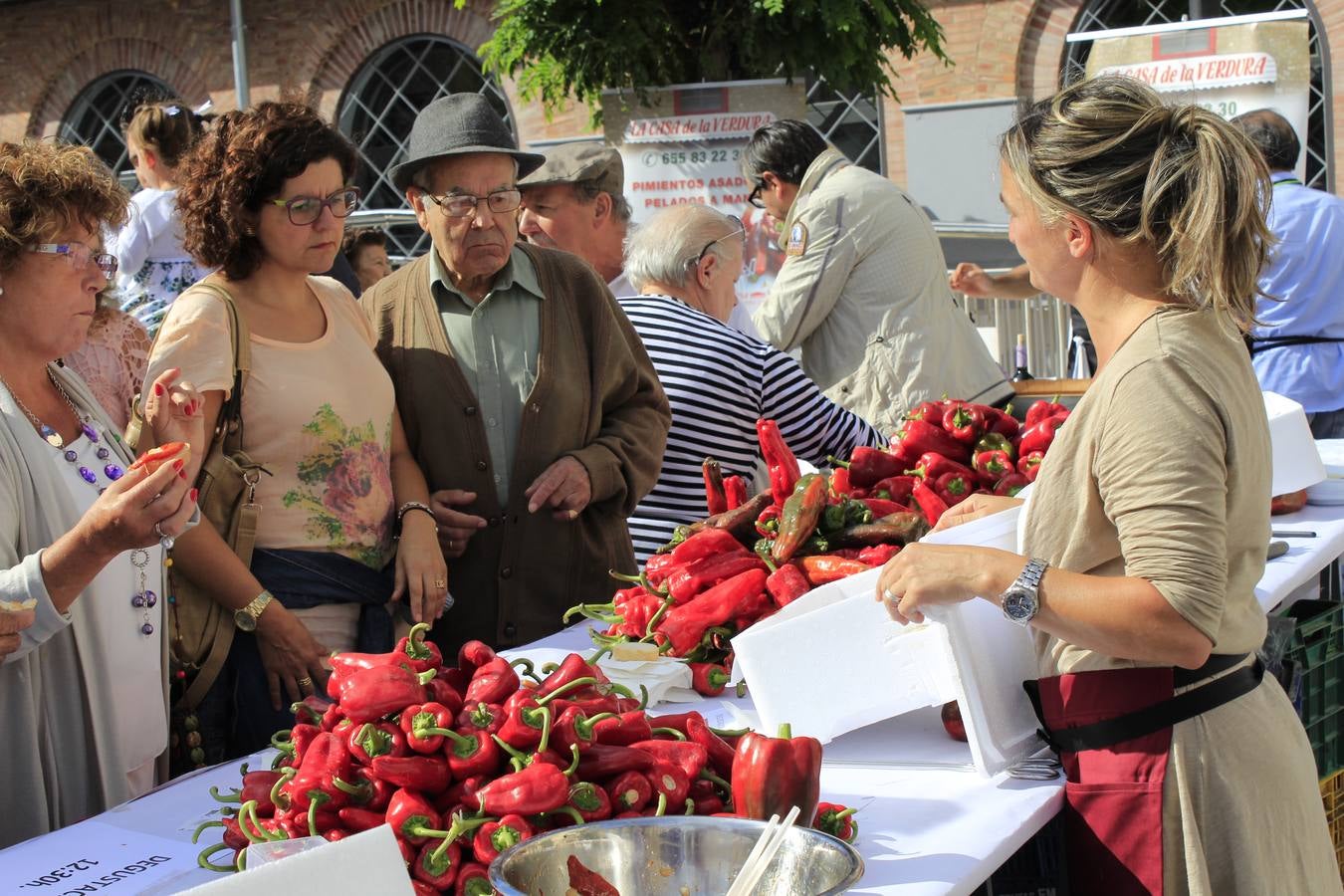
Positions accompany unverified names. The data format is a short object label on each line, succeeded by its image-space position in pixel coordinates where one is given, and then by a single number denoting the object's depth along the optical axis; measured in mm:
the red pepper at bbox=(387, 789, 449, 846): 1741
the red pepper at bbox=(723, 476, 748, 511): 3240
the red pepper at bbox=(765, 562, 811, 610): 2785
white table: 1885
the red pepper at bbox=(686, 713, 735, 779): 2027
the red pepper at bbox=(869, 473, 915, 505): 3289
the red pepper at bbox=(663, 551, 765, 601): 2814
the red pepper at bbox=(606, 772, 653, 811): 1820
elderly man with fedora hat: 3355
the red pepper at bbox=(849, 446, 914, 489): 3418
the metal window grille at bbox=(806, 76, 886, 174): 12867
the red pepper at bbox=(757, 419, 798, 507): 3072
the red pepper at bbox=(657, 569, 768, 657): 2705
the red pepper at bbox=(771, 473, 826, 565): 2861
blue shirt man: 5543
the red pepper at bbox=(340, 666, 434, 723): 1862
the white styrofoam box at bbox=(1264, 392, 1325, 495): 3830
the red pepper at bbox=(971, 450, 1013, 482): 3432
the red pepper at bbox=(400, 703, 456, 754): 1812
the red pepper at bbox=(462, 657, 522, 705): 1920
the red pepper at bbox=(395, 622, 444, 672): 2053
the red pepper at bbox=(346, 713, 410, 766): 1806
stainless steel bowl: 1626
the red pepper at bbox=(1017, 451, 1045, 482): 3398
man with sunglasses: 5328
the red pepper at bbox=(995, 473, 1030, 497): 3361
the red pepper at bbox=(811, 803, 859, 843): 1900
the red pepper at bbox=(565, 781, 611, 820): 1785
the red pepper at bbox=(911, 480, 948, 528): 3164
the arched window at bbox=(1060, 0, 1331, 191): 11367
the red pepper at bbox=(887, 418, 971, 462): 3498
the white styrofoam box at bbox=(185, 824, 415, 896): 1311
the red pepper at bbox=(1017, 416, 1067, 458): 3426
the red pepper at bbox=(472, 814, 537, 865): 1711
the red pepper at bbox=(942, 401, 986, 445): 3523
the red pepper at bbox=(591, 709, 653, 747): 1907
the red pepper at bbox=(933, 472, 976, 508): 3359
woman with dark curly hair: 2855
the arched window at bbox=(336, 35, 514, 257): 14242
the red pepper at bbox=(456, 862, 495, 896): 1715
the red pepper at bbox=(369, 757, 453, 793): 1781
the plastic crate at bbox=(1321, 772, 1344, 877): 3199
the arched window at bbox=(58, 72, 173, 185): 15672
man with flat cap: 4402
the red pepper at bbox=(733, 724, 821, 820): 1820
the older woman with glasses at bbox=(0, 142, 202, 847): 2352
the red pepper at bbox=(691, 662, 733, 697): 2658
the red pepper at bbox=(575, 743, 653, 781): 1843
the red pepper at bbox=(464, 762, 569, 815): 1739
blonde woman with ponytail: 1927
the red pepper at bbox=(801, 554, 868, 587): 2750
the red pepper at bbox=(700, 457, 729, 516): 3287
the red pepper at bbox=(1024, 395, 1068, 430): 3643
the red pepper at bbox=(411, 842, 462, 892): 1712
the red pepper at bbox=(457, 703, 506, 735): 1849
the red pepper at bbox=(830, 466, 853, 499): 3320
